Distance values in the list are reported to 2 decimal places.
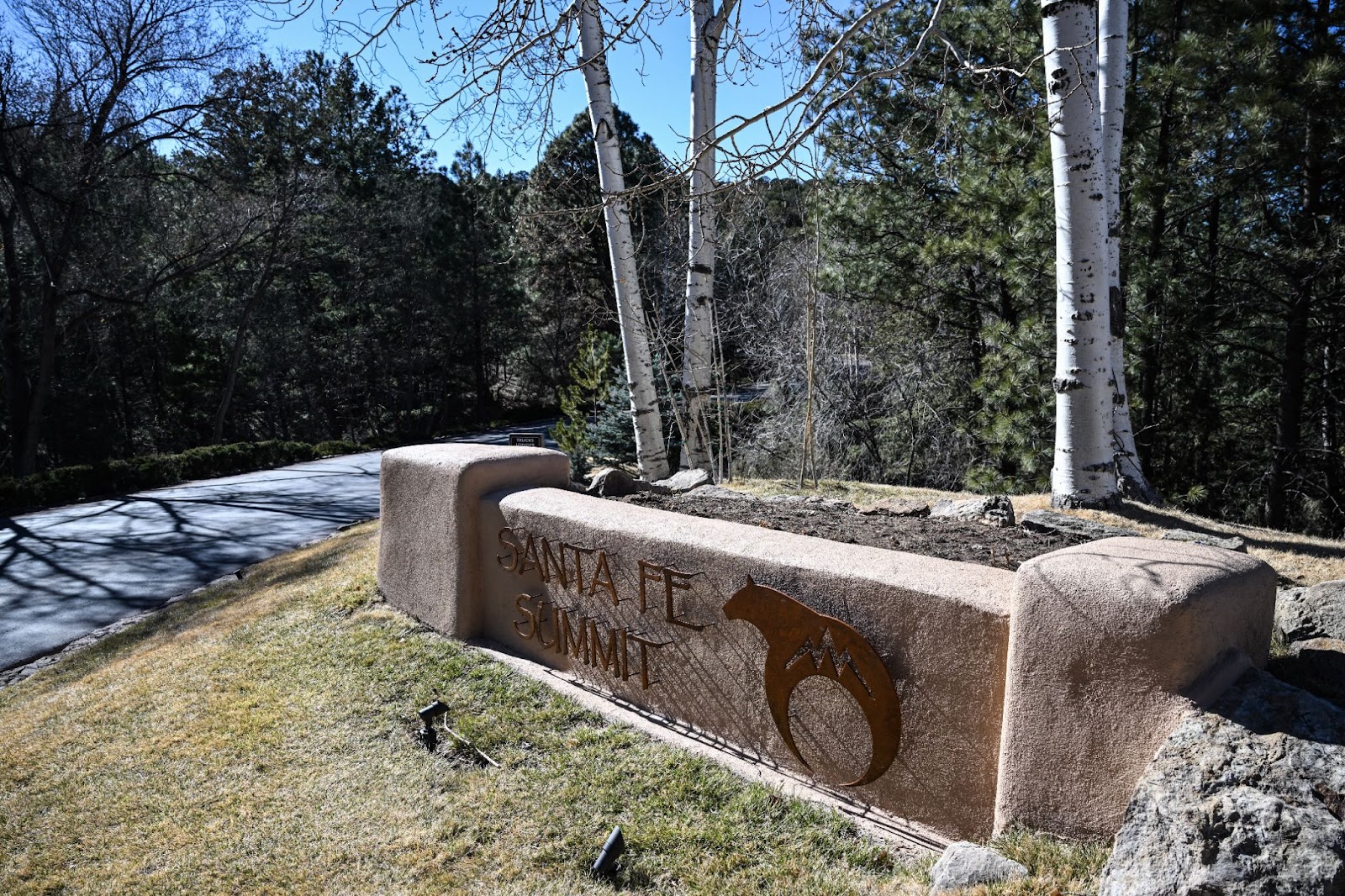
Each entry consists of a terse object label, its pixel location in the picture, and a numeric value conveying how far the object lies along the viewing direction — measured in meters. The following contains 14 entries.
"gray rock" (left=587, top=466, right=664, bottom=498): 5.99
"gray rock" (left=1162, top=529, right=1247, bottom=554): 4.01
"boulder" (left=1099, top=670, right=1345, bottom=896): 1.66
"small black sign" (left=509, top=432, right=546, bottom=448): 6.19
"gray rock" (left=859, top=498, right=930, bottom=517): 5.21
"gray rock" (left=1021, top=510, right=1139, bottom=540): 4.35
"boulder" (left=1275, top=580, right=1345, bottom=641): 2.87
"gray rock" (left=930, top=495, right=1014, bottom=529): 4.74
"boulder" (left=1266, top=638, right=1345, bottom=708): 2.37
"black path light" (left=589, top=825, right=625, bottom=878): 2.74
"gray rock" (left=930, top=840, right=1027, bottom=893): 2.06
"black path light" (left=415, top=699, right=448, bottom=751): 3.82
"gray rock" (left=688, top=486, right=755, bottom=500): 5.85
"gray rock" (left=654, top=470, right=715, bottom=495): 6.55
